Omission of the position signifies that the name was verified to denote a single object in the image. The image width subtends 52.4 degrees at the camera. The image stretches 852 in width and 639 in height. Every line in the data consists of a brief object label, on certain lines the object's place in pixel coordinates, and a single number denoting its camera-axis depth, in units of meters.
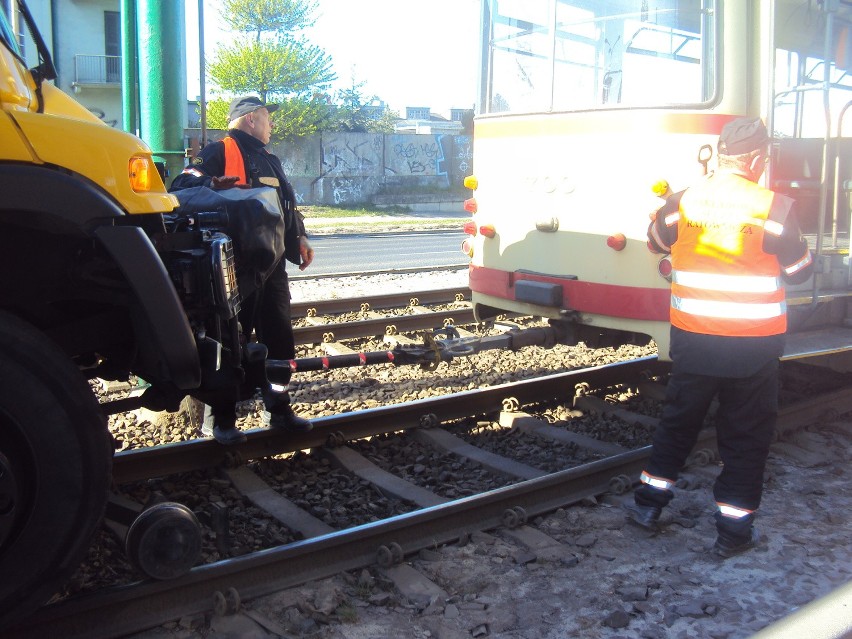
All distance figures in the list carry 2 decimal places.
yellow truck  2.72
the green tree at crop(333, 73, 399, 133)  39.50
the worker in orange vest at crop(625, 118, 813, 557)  4.01
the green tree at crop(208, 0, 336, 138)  37.78
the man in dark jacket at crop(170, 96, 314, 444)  4.98
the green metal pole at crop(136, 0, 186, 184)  5.95
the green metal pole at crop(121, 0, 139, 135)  6.15
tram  5.62
